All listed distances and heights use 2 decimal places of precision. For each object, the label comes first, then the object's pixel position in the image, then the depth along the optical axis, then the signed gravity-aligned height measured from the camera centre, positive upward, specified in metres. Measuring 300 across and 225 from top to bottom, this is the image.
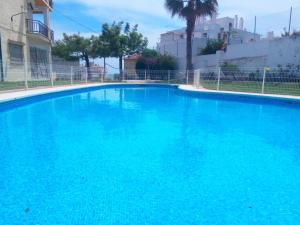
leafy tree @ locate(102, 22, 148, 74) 20.59 +3.56
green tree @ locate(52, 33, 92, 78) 21.80 +2.84
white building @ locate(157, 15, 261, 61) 21.91 +4.83
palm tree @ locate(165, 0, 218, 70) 17.02 +5.15
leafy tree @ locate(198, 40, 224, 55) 21.09 +3.02
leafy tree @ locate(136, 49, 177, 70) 21.92 +1.58
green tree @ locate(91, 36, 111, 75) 20.62 +2.64
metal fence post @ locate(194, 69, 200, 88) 12.88 +0.08
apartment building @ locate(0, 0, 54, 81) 11.69 +2.22
